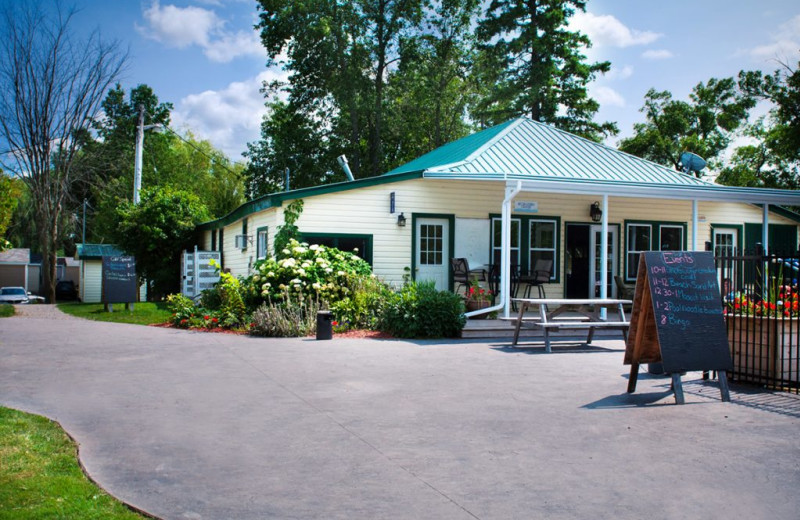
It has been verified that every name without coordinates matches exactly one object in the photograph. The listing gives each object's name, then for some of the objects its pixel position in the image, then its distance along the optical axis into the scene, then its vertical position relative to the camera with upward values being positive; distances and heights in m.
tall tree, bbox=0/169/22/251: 30.59 +2.94
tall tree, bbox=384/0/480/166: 32.81 +9.33
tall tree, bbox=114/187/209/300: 23.81 +1.25
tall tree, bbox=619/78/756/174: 36.41 +8.51
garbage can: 11.76 -0.96
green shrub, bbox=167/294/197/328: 14.34 -0.93
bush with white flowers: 13.39 -0.14
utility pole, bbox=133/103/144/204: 24.42 +3.82
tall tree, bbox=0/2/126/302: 23.66 +4.76
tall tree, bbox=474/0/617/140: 31.28 +9.68
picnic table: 10.42 -0.78
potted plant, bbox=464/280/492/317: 13.80 -0.56
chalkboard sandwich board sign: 6.72 -0.44
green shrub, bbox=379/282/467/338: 12.24 -0.81
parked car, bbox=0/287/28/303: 33.41 -1.56
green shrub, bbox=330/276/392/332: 13.16 -0.78
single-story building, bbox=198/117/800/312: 14.64 +1.42
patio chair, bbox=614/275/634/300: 16.05 -0.37
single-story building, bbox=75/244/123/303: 37.34 -0.32
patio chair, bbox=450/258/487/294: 14.98 -0.06
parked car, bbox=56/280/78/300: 43.81 -1.61
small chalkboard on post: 18.30 -0.36
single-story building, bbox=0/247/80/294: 44.94 -0.38
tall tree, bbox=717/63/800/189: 29.59 +6.88
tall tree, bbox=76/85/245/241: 41.53 +6.68
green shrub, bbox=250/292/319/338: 12.34 -0.97
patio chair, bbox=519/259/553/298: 15.45 -0.08
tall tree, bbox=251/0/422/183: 31.08 +10.21
